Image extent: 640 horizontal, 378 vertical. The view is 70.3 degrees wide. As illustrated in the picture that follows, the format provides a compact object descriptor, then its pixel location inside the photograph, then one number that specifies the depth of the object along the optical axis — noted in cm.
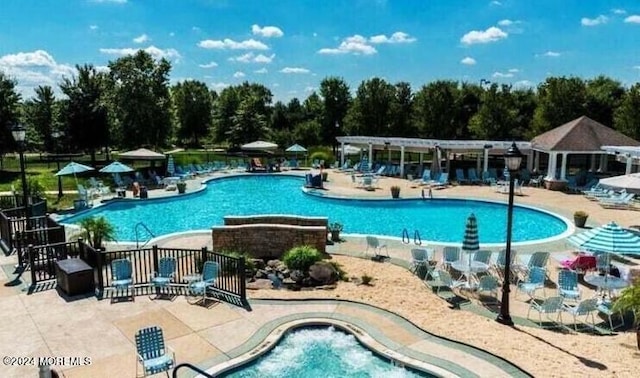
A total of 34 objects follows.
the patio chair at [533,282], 1069
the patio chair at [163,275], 1053
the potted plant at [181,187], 2602
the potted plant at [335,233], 1611
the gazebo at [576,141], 2691
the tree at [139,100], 3322
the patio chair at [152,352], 699
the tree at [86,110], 3325
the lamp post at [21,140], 1298
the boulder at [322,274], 1188
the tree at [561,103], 3619
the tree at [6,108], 3200
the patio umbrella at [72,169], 2209
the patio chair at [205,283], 1027
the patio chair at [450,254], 1255
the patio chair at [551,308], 918
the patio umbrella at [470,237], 1201
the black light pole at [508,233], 894
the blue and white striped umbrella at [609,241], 1052
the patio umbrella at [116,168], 2489
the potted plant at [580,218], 1789
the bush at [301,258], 1232
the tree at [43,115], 4634
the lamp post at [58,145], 2378
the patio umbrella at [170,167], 3099
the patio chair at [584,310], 923
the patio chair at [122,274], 1054
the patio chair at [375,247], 1420
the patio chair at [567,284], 1038
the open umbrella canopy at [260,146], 3825
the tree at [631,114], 3244
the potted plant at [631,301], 805
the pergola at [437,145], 3016
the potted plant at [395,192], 2423
